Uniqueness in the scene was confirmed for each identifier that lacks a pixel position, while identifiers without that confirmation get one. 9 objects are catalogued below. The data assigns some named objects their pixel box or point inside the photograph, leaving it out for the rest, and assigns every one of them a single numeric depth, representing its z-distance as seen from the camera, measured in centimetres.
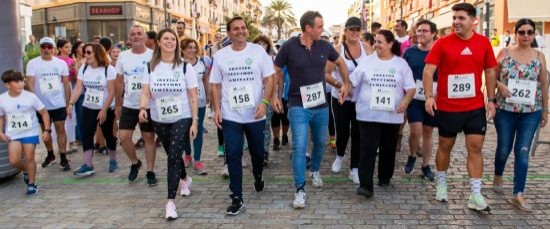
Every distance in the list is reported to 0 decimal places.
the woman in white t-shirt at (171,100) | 493
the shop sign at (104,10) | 3638
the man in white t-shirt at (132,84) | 614
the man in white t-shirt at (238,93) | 500
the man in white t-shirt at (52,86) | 698
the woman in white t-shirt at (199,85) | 674
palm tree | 8325
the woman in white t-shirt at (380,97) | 524
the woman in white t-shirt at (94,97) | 671
